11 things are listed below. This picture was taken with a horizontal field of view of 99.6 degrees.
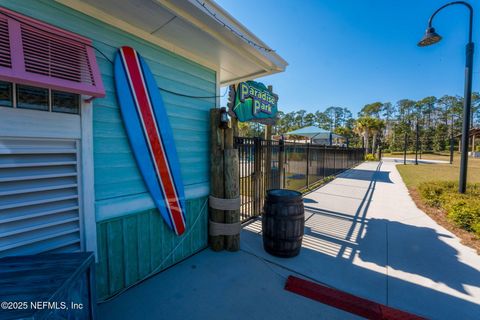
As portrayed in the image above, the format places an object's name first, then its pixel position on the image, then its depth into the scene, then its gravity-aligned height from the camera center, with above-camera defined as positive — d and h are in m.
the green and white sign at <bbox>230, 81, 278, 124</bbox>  3.92 +1.02
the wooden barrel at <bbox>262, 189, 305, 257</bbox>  2.84 -1.03
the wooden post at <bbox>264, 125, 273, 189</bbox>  4.57 -0.20
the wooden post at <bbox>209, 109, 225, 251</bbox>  3.06 -0.27
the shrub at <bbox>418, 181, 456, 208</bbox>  5.10 -1.08
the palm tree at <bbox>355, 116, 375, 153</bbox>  28.05 +3.46
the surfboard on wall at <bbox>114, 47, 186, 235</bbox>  2.17 +0.20
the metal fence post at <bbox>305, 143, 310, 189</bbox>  7.47 -0.76
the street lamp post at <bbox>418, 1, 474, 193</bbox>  4.69 +1.78
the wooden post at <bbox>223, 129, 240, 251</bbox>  3.04 -0.49
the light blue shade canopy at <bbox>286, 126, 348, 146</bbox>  12.65 +1.09
